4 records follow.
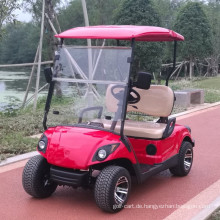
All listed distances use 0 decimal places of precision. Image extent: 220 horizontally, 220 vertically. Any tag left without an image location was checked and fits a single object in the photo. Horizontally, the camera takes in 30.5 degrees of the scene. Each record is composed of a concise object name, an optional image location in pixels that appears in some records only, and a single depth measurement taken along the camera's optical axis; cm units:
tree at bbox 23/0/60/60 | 1040
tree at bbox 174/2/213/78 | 2014
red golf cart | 367
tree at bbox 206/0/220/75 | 2314
